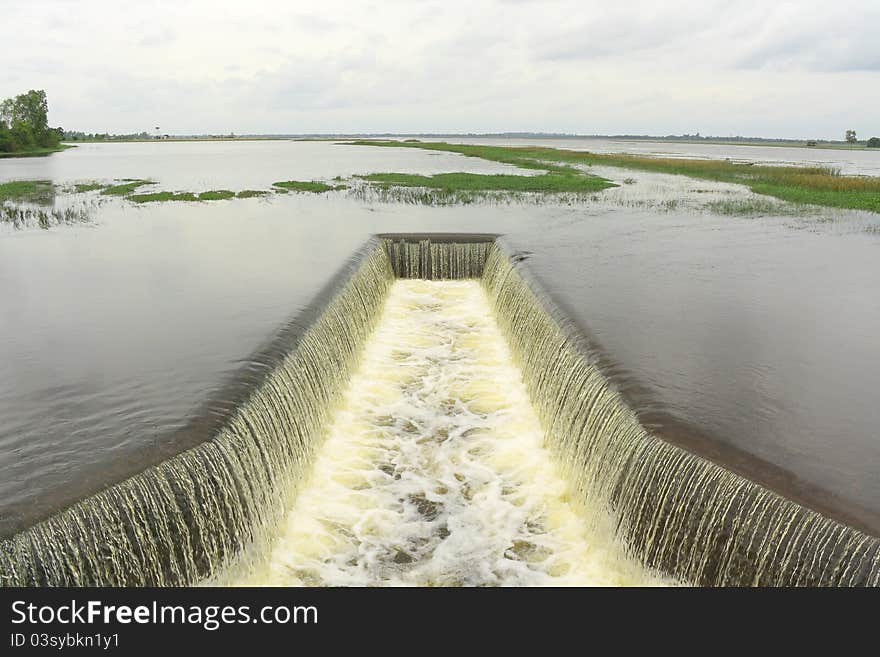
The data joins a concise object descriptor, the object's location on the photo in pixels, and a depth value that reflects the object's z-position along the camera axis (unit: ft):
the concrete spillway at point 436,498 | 23.57
